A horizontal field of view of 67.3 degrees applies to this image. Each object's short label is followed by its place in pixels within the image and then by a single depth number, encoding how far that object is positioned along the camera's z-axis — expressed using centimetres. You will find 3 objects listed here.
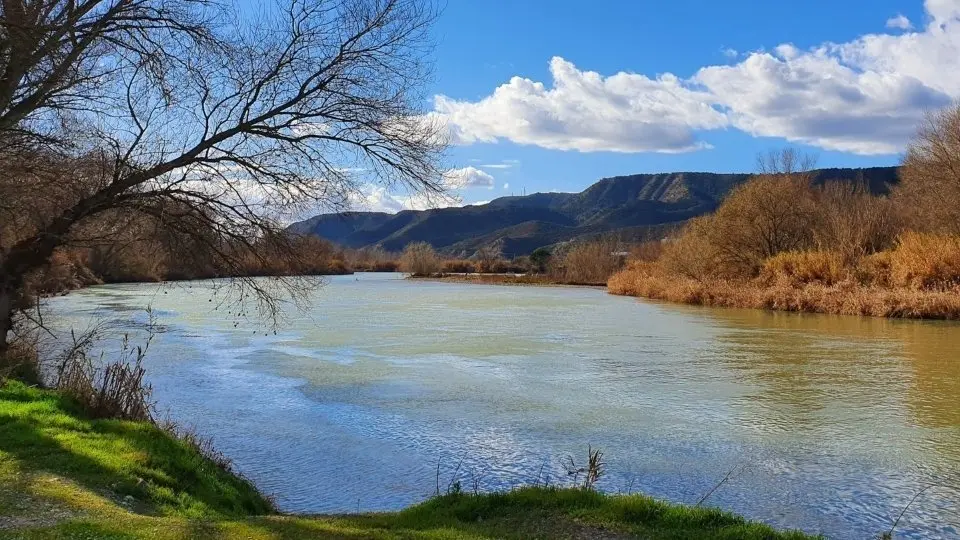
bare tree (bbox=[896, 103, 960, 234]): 2944
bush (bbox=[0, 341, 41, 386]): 950
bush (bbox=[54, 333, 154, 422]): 795
